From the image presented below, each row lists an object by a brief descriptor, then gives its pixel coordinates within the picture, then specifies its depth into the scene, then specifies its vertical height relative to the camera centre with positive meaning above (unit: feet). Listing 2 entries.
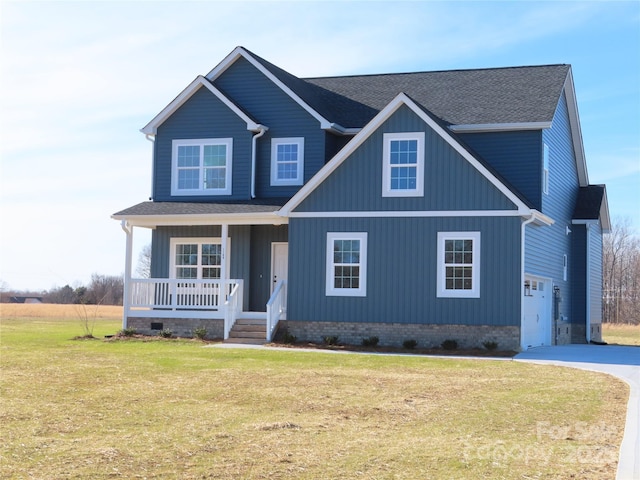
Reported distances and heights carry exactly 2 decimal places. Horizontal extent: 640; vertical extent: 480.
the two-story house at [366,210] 79.05 +8.60
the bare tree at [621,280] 204.03 +6.55
